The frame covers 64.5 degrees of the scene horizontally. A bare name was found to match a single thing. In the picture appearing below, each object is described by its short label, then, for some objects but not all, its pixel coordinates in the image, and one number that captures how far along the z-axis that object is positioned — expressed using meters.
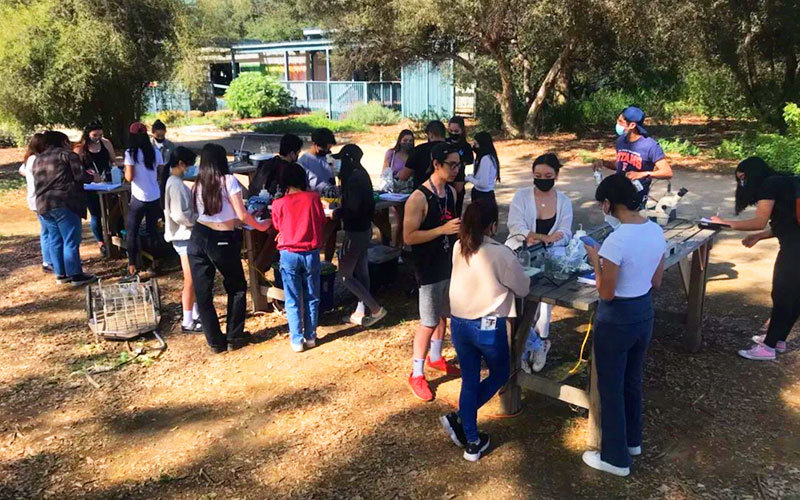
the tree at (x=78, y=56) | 13.84
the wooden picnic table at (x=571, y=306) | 3.69
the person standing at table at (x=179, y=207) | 5.24
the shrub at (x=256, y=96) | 27.72
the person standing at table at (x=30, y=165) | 6.64
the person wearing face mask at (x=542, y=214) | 4.61
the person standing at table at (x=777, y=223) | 4.58
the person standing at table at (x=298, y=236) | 4.95
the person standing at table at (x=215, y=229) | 4.86
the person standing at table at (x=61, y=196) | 6.50
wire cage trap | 5.65
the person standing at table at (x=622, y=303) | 3.19
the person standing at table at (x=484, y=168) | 6.36
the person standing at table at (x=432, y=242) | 4.11
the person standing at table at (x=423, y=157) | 6.04
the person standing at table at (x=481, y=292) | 3.45
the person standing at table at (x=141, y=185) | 6.81
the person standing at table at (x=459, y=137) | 6.34
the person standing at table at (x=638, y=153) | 5.67
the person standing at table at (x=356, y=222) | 5.31
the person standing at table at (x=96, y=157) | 7.90
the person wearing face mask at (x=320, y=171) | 6.04
